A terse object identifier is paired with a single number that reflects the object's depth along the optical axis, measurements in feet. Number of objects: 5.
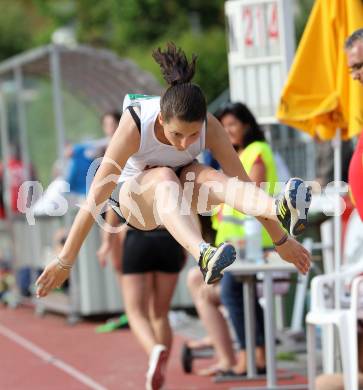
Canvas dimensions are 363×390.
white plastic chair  42.11
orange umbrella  47.50
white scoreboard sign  55.21
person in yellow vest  51.31
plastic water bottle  50.80
